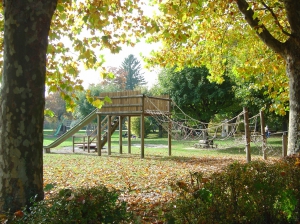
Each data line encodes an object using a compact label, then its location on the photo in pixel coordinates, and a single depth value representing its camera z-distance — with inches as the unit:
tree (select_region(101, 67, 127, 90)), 3070.1
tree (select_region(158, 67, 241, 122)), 1031.0
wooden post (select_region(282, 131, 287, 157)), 508.1
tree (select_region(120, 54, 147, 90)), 3978.8
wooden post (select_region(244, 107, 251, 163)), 512.4
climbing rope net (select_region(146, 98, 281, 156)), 578.2
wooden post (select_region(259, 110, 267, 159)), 568.4
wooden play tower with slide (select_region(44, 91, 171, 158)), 658.2
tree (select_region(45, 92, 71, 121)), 2721.5
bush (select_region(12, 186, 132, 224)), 103.8
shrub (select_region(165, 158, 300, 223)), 129.5
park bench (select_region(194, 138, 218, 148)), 973.8
